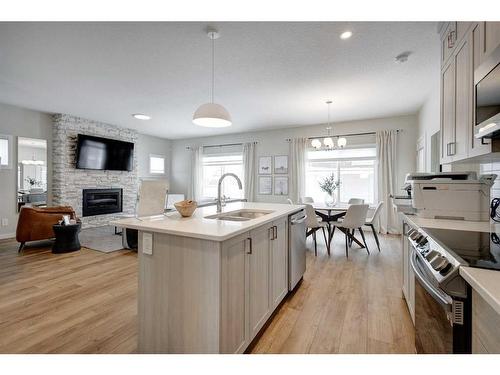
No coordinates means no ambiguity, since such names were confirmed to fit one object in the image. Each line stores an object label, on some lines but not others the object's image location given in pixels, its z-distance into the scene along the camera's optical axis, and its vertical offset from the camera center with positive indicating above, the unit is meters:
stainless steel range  0.89 -0.43
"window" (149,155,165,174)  7.50 +0.71
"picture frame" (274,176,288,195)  6.32 +0.05
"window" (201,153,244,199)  7.15 +0.48
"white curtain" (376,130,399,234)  5.16 +0.27
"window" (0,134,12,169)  4.48 +0.64
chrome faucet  2.22 -0.13
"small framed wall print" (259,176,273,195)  6.54 +0.05
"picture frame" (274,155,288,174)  6.33 +0.61
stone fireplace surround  5.14 +0.33
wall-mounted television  5.40 +0.79
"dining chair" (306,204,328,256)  3.76 -0.55
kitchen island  1.27 -0.57
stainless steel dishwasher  2.30 -0.63
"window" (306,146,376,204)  5.54 +0.39
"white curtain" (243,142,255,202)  6.67 +0.47
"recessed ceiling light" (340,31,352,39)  2.32 +1.51
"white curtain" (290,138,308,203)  6.04 +0.50
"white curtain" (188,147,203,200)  7.55 +0.45
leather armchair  3.74 -0.61
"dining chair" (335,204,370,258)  3.66 -0.48
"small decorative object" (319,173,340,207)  4.71 +0.04
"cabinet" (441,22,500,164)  1.44 +0.79
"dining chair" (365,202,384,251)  3.96 -0.48
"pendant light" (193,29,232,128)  2.31 +0.71
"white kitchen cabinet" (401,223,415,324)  1.85 -0.75
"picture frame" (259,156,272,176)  6.53 +0.61
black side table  3.64 -0.83
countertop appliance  1.75 -0.06
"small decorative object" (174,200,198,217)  1.87 -0.17
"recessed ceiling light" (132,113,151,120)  5.09 +1.52
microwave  1.17 +0.49
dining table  3.87 -0.49
